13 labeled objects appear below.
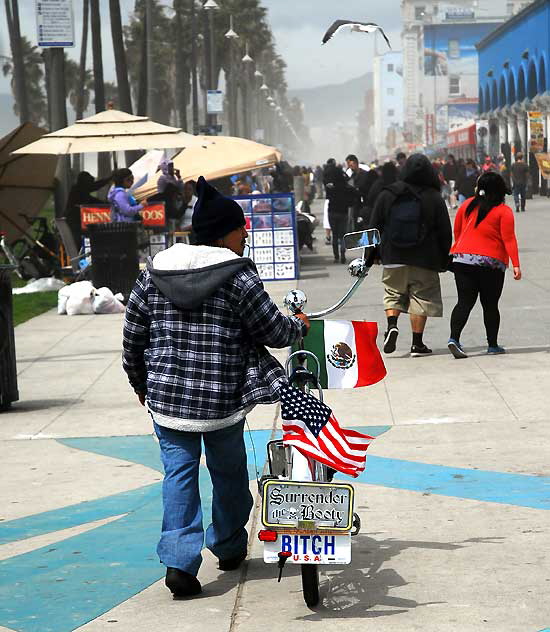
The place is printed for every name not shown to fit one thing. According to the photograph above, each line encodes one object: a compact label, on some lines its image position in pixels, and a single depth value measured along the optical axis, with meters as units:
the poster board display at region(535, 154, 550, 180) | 49.39
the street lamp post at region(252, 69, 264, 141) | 120.55
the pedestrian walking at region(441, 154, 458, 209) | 44.34
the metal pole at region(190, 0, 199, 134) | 51.80
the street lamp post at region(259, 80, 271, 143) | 173.01
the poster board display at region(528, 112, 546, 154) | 51.41
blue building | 57.68
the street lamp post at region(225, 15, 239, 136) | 83.25
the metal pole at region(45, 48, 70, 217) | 23.43
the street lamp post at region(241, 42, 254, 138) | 101.38
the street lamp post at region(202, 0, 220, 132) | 55.62
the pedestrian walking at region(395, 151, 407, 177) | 30.81
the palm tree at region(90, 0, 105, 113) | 39.22
